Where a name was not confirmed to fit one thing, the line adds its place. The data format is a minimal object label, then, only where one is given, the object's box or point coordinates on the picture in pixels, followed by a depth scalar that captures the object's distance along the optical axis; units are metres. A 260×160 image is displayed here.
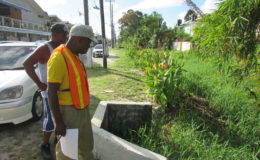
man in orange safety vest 1.32
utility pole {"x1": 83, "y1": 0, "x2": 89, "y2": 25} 8.49
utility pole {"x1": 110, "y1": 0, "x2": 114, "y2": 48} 41.66
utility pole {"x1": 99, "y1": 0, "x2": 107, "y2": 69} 9.53
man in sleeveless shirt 1.99
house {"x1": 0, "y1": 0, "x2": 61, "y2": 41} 19.56
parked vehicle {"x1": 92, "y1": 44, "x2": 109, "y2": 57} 16.93
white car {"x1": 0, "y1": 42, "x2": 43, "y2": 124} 2.52
